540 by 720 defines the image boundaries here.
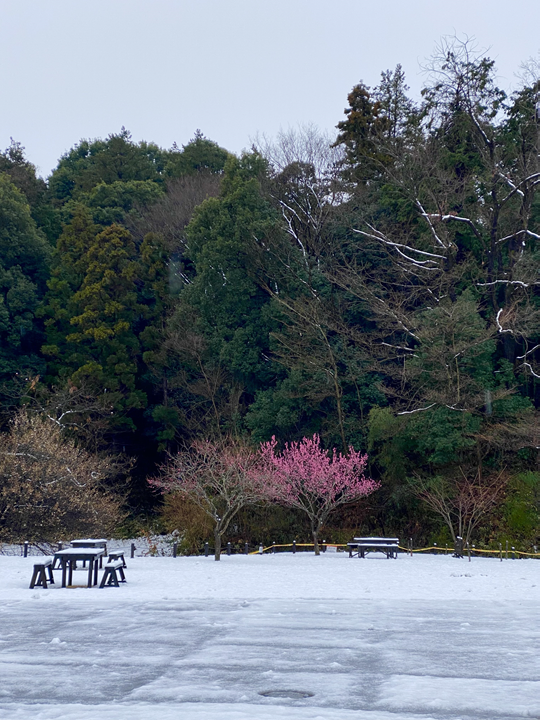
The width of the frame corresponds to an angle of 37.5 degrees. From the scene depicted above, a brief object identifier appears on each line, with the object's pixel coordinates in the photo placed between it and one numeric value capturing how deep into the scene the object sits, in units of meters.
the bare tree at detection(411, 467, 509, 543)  28.69
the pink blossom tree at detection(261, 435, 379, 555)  27.58
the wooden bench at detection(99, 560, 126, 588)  16.08
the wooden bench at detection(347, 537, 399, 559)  24.97
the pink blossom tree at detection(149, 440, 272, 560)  25.38
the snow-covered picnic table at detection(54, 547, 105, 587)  15.82
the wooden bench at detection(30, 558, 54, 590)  15.83
